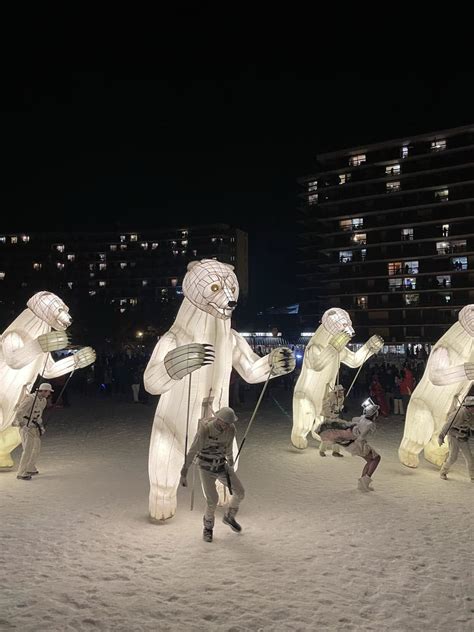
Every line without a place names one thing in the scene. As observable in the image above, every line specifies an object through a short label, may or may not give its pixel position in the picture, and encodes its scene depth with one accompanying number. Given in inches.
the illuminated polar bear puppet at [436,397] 331.6
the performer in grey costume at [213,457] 227.6
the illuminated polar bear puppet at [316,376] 398.0
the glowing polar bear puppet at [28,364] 327.3
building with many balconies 1893.5
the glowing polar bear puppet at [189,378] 242.5
